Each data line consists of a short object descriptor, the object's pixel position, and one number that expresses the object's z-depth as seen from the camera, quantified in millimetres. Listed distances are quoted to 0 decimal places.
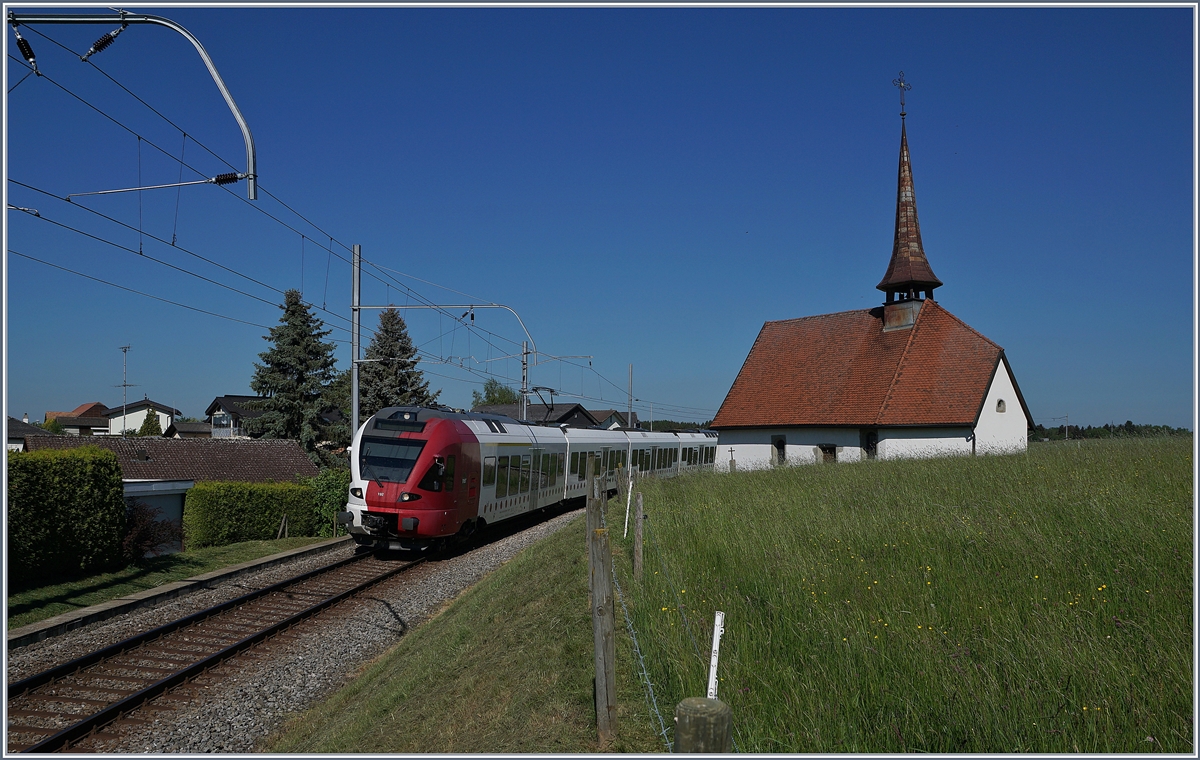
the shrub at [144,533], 15453
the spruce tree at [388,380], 51094
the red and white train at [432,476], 15680
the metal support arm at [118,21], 7082
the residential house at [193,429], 85144
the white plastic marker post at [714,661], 3197
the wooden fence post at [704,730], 2883
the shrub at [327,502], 21938
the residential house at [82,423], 89000
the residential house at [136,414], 100688
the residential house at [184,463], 19750
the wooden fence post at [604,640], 4777
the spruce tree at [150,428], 71050
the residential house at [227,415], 73544
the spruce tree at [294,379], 42750
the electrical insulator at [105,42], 7172
